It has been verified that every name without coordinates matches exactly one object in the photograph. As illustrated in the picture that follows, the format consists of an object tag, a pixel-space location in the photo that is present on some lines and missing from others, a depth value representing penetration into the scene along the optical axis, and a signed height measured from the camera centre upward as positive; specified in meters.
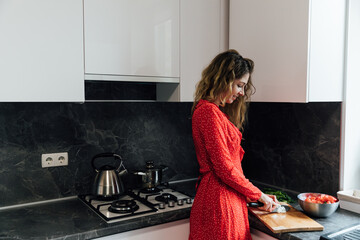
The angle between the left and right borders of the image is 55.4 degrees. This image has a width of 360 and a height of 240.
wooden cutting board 1.57 -0.55
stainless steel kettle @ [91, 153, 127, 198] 1.93 -0.44
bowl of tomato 1.70 -0.49
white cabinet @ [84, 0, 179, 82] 1.75 +0.35
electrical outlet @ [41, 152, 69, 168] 1.97 -0.32
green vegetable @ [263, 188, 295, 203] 1.97 -0.52
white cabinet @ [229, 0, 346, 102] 1.76 +0.31
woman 1.59 -0.26
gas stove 1.74 -0.55
